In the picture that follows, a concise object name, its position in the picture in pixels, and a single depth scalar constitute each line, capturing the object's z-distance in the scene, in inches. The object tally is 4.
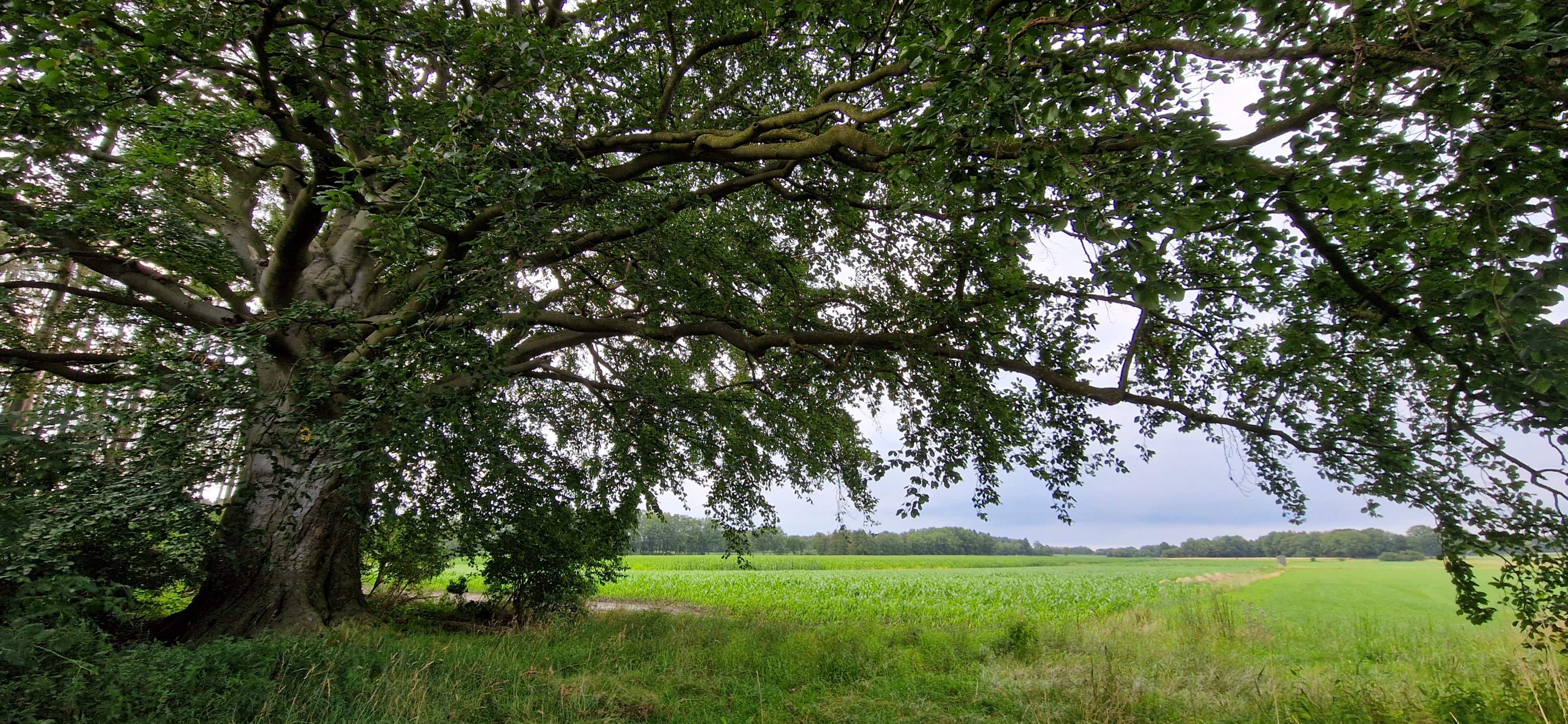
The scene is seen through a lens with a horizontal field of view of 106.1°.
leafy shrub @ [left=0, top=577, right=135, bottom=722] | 140.3
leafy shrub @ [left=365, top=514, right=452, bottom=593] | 370.9
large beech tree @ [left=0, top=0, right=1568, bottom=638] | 127.8
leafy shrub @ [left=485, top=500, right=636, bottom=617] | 369.7
